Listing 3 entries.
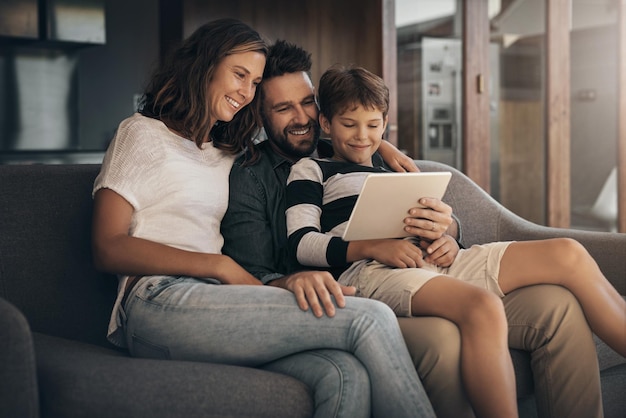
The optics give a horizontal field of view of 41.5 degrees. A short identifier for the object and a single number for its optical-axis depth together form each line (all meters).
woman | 1.62
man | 1.72
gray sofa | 1.48
